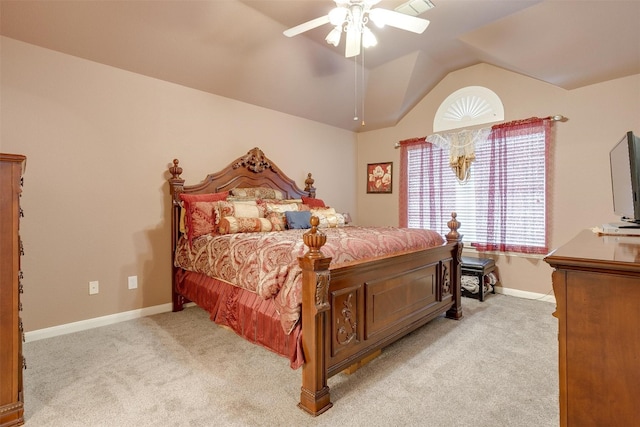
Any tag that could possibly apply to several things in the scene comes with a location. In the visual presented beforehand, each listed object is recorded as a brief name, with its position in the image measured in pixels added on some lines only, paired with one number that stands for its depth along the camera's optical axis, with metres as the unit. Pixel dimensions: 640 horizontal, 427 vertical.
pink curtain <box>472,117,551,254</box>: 3.78
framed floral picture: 5.25
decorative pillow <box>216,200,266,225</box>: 3.18
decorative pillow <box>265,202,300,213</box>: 3.62
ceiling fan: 2.29
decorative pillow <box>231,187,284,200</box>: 3.82
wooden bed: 1.73
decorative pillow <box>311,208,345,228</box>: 3.66
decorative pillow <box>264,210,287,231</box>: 3.34
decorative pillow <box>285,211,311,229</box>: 3.45
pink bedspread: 1.90
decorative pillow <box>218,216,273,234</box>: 2.97
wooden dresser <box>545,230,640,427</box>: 0.90
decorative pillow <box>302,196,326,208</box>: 4.32
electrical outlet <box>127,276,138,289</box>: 3.18
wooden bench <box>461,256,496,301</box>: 3.73
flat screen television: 1.48
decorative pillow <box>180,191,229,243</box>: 3.12
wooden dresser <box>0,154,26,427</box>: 1.56
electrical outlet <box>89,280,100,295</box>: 2.94
